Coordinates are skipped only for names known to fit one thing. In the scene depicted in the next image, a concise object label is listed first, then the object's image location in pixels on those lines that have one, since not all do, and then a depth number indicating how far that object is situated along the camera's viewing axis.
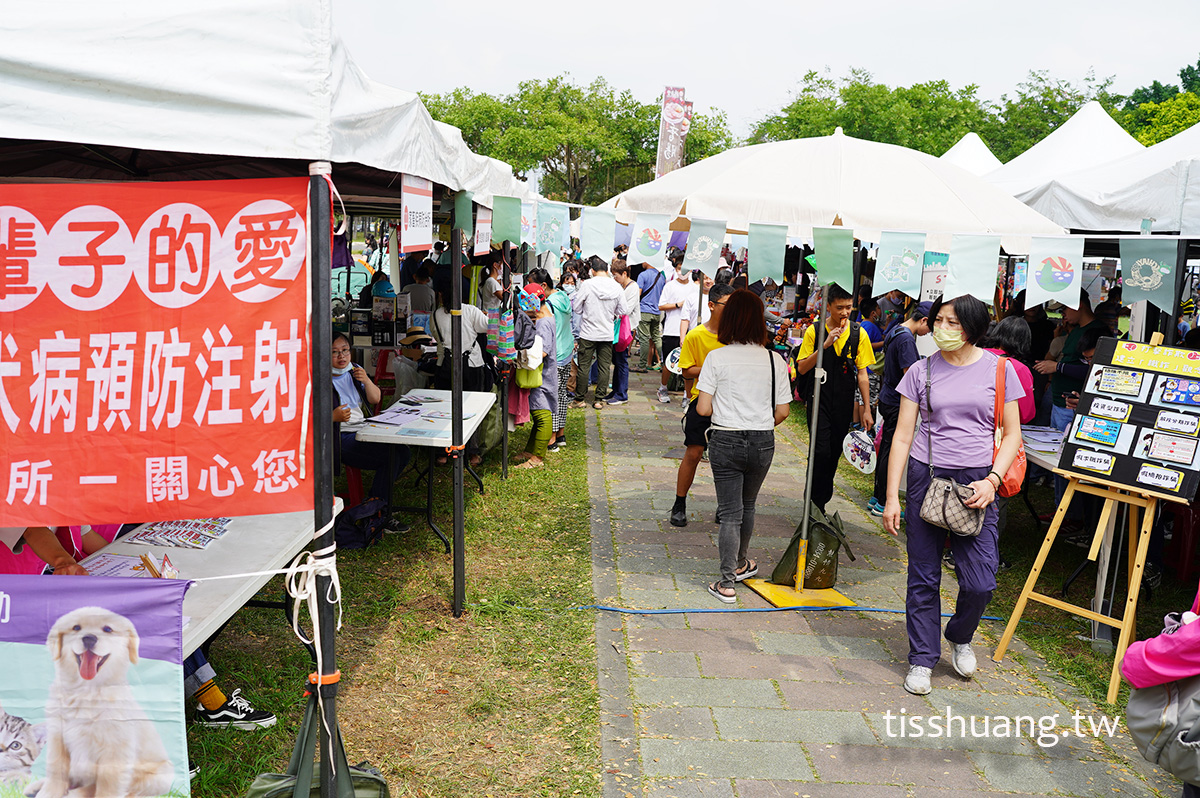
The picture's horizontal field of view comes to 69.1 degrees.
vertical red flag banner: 24.95
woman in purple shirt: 4.09
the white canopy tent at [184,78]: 2.04
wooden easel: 4.33
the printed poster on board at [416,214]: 3.36
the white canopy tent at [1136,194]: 5.26
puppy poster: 2.28
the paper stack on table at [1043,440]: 5.55
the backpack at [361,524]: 5.80
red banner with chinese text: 2.28
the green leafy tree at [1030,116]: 38.31
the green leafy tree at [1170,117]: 30.77
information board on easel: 4.30
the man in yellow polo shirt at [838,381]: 6.07
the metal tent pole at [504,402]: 7.78
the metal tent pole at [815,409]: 5.38
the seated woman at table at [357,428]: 5.82
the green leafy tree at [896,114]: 36.66
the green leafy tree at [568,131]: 37.22
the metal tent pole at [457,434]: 4.78
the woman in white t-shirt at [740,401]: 5.06
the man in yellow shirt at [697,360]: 6.11
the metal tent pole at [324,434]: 2.33
